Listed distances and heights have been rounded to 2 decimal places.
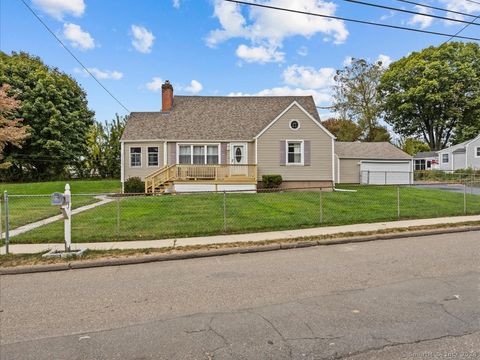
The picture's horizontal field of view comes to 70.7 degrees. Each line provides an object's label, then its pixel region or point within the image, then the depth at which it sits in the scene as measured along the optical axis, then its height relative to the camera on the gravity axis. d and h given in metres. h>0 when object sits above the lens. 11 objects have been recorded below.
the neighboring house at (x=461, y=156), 41.41 +2.26
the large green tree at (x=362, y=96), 46.72 +10.90
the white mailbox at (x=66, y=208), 7.07 -0.69
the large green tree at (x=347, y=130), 45.69 +5.97
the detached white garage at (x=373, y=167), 29.95 +0.62
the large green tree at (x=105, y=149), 35.12 +2.74
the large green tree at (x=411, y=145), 51.94 +5.00
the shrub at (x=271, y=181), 20.06 -0.38
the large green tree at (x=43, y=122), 32.19 +5.34
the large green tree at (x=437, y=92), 45.88 +11.34
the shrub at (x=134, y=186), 20.30 -0.64
